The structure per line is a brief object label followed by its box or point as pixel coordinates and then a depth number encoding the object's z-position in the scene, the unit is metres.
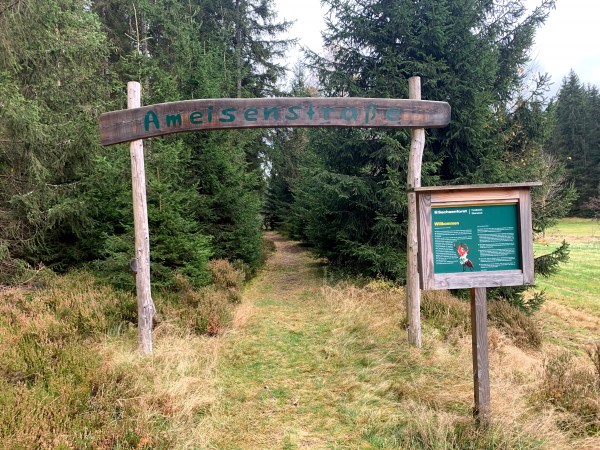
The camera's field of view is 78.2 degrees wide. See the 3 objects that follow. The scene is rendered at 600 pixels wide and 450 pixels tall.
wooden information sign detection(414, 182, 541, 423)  3.60
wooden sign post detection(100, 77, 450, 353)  5.04
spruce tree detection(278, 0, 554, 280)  9.38
